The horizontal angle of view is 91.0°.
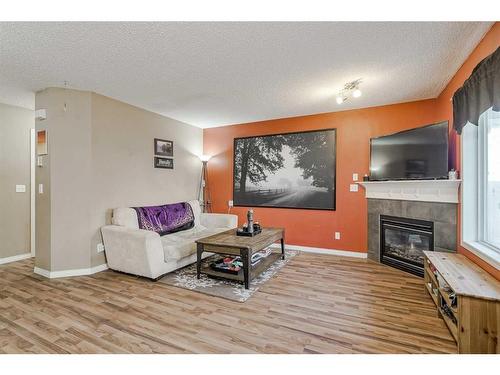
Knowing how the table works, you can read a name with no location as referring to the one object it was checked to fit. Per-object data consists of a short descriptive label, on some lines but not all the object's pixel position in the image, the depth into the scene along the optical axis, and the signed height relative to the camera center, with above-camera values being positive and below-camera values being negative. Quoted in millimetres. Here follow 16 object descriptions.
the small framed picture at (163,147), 4211 +687
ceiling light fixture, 2948 +1240
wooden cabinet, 1583 -836
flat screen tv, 2846 +418
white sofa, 2900 -774
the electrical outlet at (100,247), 3338 -838
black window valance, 1769 +787
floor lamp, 5246 -124
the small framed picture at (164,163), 4215 +416
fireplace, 3139 -760
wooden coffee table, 2707 -716
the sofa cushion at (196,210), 4520 -458
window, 2195 +5
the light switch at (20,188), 3812 -38
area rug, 2594 -1134
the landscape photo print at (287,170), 4184 +295
